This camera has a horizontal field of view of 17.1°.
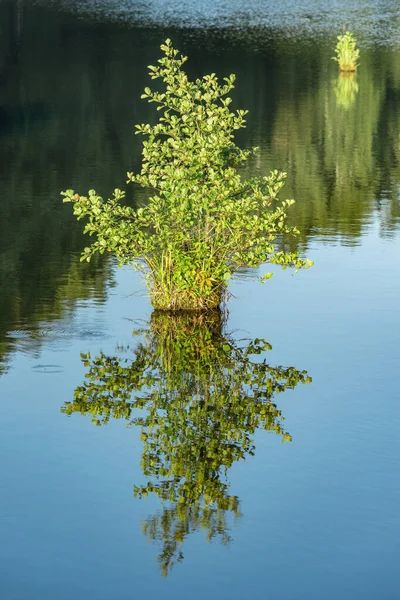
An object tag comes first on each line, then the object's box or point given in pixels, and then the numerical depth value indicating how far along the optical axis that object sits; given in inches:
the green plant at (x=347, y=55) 1815.3
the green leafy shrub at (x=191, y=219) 623.5
